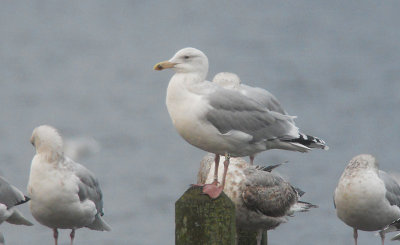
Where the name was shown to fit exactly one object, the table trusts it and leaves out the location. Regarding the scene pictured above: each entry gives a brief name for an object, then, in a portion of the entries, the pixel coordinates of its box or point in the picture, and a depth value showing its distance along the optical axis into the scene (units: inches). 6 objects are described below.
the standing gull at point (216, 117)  637.9
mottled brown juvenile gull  719.1
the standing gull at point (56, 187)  647.1
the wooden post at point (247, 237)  754.8
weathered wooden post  582.6
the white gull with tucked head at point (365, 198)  732.7
